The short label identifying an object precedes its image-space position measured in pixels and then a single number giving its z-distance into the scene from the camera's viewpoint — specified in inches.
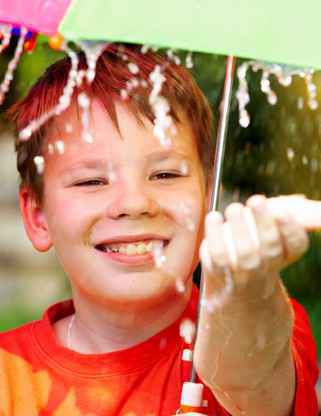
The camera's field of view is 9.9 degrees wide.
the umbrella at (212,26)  47.4
